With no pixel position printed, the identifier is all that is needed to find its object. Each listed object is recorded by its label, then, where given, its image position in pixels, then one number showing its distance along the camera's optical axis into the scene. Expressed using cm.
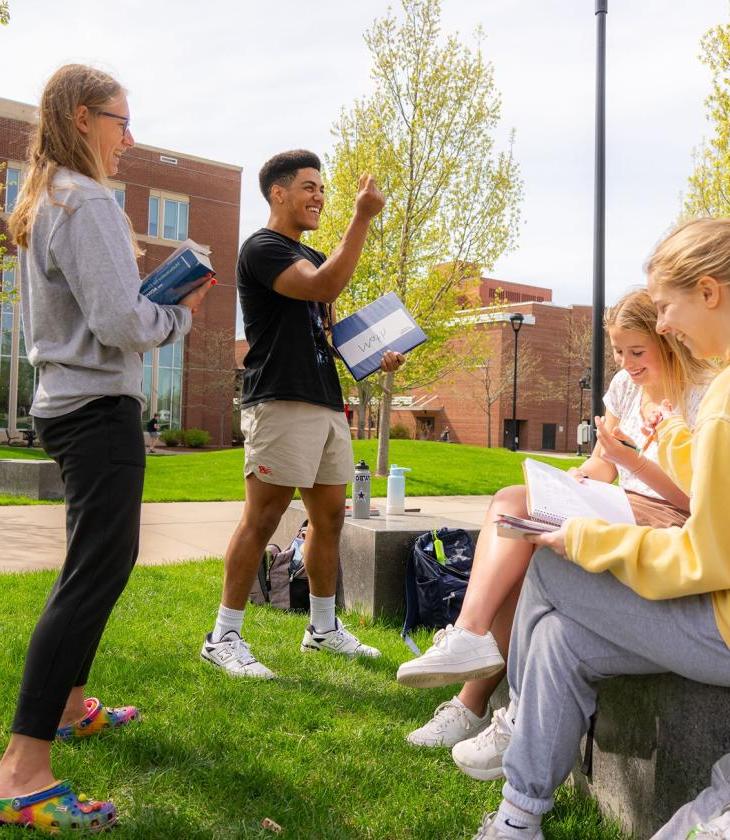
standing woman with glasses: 224
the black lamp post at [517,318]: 3206
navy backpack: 448
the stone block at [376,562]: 477
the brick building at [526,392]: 5219
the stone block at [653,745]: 201
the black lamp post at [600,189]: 1144
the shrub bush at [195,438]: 3488
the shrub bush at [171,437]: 3481
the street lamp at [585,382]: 4066
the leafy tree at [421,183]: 1628
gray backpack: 496
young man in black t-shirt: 368
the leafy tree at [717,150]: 1150
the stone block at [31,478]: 1119
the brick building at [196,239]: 3606
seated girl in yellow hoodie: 187
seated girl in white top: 246
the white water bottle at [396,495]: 568
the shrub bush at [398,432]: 4969
